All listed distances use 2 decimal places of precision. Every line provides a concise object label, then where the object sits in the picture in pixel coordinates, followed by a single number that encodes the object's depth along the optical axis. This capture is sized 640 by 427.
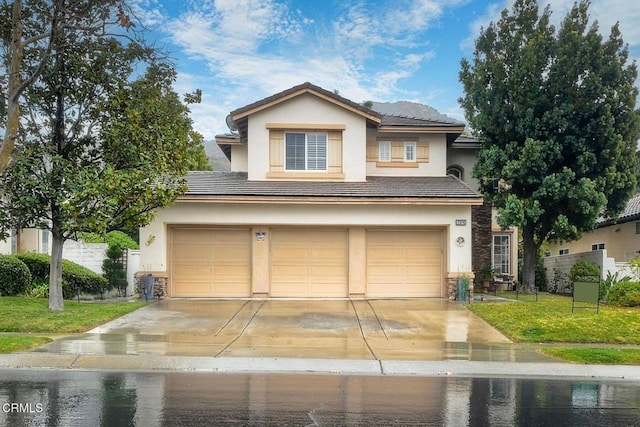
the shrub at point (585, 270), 19.09
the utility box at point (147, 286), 17.06
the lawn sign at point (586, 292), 14.48
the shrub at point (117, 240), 21.78
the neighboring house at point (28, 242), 20.91
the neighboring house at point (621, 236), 23.75
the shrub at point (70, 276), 17.55
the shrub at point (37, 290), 17.12
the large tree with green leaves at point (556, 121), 18.25
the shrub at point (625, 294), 16.31
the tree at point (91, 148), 13.10
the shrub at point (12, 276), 16.72
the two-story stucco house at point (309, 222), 17.59
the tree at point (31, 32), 12.51
